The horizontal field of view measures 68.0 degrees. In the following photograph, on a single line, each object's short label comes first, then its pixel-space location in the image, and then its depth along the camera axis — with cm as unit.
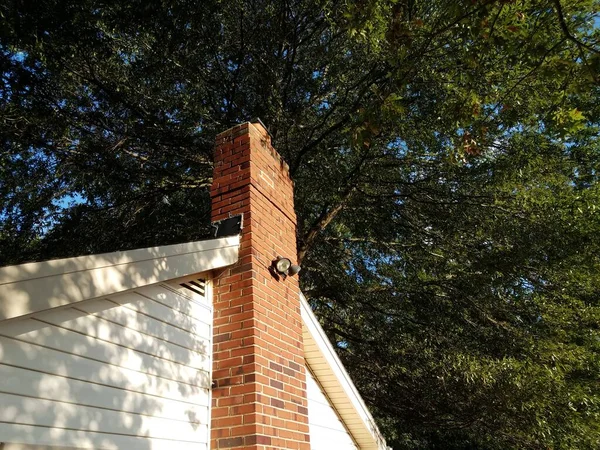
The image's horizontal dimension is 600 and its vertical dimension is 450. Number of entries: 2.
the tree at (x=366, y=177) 675
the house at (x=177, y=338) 258
